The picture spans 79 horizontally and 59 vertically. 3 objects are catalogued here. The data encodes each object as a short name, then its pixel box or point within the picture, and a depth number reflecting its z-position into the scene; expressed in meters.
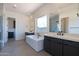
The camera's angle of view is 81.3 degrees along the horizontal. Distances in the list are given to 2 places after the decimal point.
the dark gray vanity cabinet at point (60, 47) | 0.94
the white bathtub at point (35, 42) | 1.25
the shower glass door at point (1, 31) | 1.07
